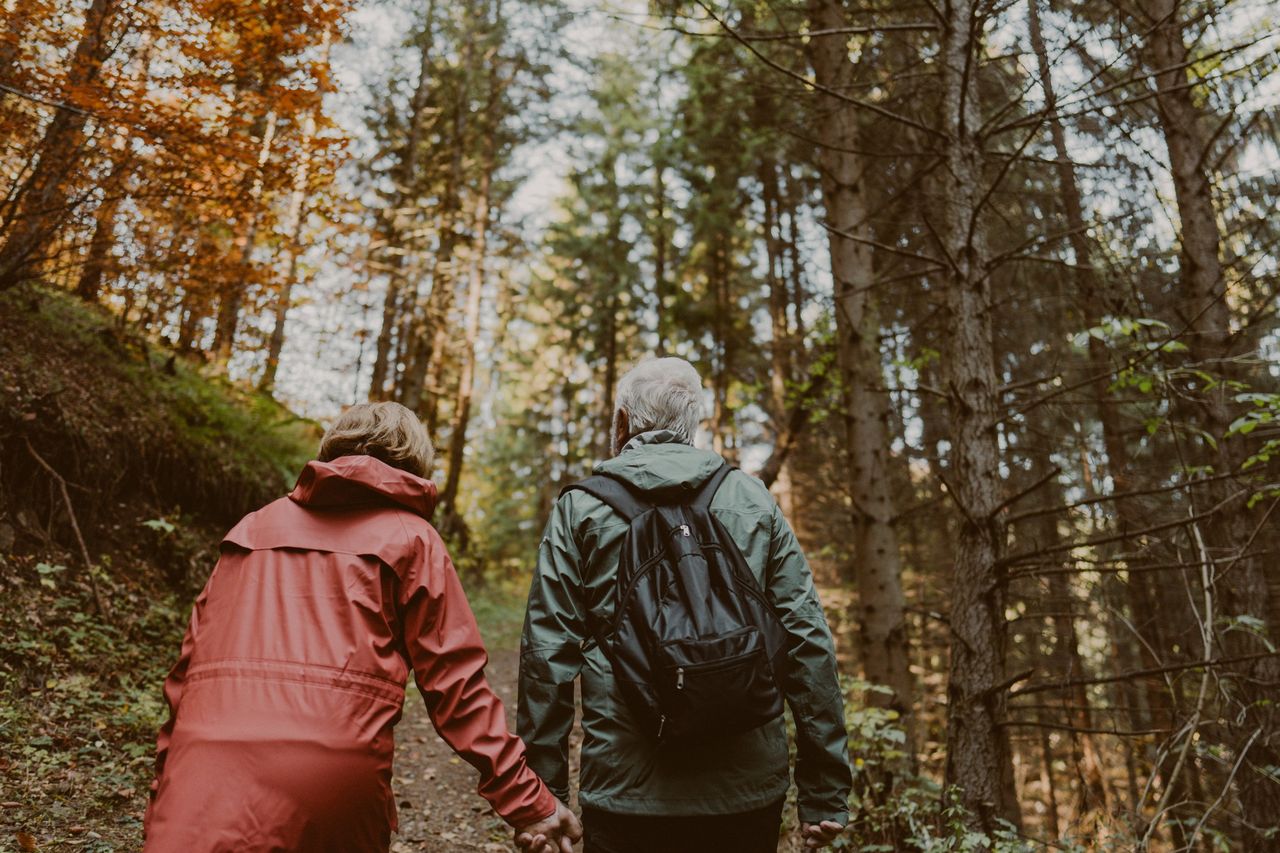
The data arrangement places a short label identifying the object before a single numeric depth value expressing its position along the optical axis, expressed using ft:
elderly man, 7.73
